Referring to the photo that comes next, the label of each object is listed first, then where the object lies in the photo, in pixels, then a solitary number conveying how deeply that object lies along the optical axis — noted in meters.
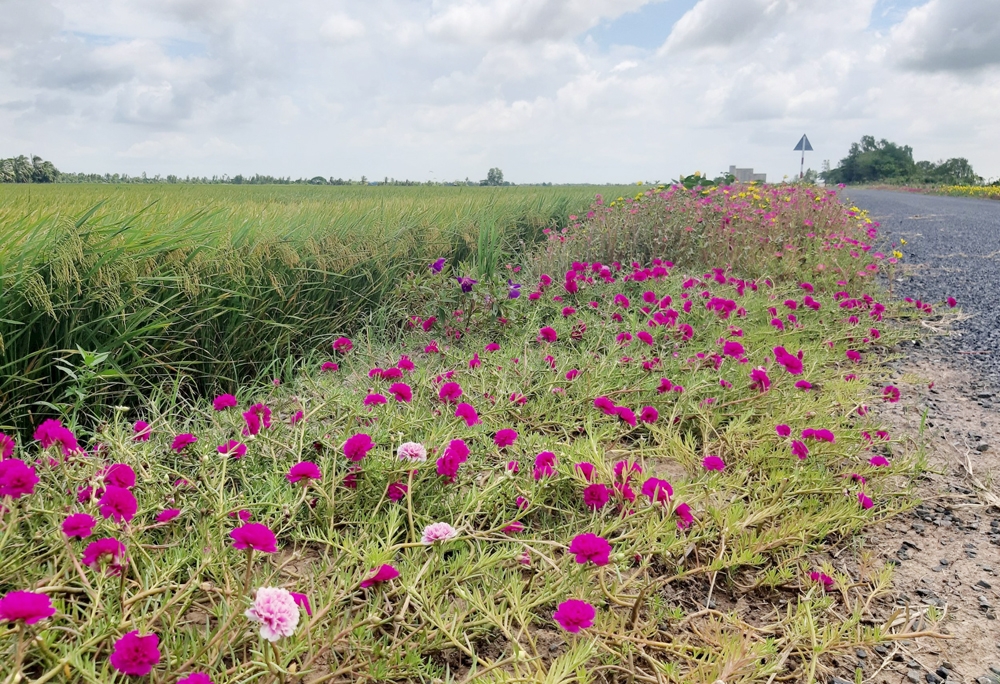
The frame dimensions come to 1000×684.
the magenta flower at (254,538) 1.01
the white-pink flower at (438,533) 1.32
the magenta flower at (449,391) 1.85
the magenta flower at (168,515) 1.42
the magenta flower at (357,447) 1.48
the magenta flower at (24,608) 0.88
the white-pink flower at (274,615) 0.96
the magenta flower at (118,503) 1.17
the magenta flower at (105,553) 1.14
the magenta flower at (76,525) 1.15
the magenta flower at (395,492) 1.60
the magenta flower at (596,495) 1.44
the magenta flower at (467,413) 1.73
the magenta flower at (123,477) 1.31
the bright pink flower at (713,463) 1.73
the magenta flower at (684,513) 1.57
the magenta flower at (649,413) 2.06
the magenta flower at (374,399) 1.91
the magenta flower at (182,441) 1.66
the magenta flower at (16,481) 1.18
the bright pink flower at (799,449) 1.95
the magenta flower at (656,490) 1.57
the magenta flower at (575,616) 1.09
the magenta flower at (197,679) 0.95
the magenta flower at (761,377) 2.28
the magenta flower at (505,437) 1.68
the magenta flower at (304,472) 1.33
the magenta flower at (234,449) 1.62
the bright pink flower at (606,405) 1.93
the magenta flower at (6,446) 1.47
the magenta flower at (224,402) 1.77
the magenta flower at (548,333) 2.61
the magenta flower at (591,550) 1.17
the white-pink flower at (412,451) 1.61
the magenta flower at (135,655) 0.96
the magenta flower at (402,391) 1.74
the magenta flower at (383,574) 1.14
